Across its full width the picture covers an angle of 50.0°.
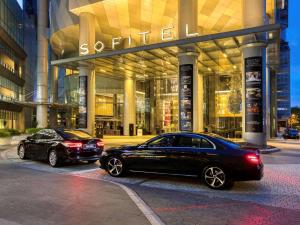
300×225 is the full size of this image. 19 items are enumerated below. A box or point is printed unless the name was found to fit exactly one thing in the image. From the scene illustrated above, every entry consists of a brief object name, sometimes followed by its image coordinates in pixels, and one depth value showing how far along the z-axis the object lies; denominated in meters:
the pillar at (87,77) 29.38
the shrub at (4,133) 25.62
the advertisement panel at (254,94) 18.97
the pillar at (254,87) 19.02
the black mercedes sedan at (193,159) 8.29
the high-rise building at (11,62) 46.41
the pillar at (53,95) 49.03
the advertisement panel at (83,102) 29.38
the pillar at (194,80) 22.58
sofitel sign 27.55
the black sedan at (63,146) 12.51
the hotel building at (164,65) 19.98
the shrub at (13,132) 30.41
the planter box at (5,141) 25.55
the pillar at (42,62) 43.62
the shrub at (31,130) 30.93
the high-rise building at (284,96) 110.94
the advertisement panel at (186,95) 22.39
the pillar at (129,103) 40.16
